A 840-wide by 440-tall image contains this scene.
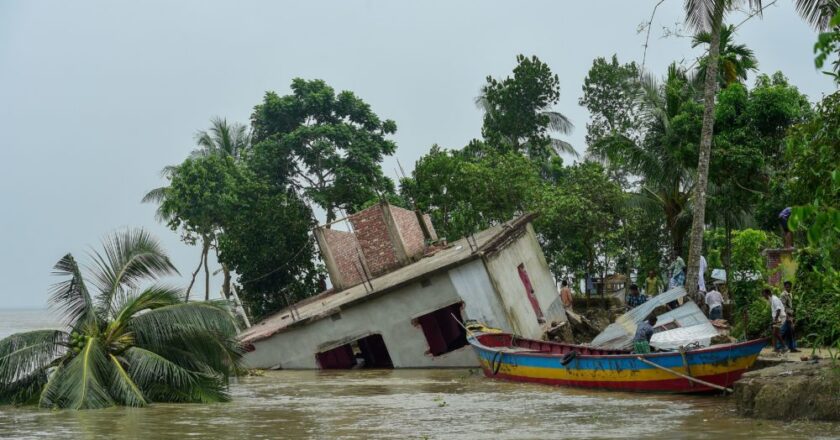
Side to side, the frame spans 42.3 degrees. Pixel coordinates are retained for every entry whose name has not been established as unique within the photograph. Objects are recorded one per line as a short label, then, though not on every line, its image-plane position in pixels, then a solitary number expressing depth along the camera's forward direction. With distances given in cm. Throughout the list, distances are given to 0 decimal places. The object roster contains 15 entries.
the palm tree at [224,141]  5288
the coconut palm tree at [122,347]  1859
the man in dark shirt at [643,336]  2008
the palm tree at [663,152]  3206
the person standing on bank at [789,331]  2056
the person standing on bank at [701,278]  2690
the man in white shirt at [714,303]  2612
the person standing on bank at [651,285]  3262
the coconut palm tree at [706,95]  2480
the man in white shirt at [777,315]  2053
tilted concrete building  2720
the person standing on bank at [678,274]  2919
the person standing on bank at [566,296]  3406
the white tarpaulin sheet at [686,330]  2070
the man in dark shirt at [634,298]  3065
